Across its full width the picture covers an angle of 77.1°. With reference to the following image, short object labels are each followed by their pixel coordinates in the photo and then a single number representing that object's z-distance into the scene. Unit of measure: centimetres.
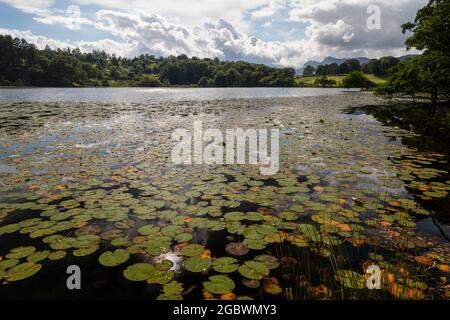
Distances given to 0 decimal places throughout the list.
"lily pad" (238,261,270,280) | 420
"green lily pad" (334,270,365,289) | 391
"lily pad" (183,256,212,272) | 439
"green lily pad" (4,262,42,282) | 418
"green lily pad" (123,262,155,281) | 420
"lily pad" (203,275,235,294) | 389
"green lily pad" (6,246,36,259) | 468
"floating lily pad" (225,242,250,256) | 481
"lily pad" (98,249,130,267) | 455
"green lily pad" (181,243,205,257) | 477
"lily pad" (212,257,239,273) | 435
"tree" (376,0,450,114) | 1992
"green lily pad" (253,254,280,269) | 444
